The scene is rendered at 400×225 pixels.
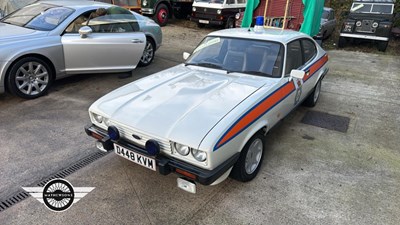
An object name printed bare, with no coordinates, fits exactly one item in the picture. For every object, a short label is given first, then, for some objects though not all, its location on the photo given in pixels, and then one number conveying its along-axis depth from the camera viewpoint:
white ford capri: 2.34
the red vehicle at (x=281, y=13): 8.67
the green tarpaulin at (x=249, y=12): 9.11
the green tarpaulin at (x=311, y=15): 7.80
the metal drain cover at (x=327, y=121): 4.27
